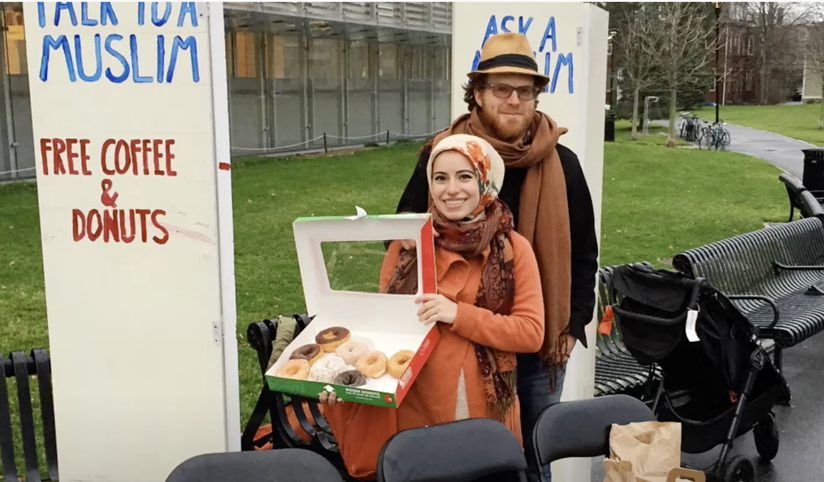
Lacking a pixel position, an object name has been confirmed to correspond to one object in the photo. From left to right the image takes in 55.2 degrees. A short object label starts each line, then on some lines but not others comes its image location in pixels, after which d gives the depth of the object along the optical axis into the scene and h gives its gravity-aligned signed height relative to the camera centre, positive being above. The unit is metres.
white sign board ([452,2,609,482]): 3.24 +0.26
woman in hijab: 2.38 -0.59
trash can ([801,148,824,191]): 11.27 -0.85
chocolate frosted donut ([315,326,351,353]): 2.43 -0.69
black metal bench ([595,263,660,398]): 4.76 -1.63
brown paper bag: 2.26 -1.00
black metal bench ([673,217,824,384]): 5.28 -1.29
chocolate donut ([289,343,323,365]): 2.39 -0.72
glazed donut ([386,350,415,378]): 2.28 -0.73
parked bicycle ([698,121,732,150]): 25.78 -0.86
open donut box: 2.26 -0.62
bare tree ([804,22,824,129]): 27.81 +2.11
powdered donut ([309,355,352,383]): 2.28 -0.73
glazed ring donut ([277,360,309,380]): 2.31 -0.75
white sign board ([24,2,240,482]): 2.61 -0.39
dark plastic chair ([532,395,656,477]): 2.61 -1.04
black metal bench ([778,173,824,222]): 8.46 -1.03
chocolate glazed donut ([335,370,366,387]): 2.26 -0.76
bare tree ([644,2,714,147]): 25.52 +2.30
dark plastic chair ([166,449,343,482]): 2.16 -0.98
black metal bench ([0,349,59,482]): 3.37 -1.29
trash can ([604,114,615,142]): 26.42 -0.62
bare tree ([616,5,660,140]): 26.34 +2.21
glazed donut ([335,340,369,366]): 2.35 -0.71
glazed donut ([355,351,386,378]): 2.30 -0.73
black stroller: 4.03 -1.30
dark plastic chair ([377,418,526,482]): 2.29 -1.00
